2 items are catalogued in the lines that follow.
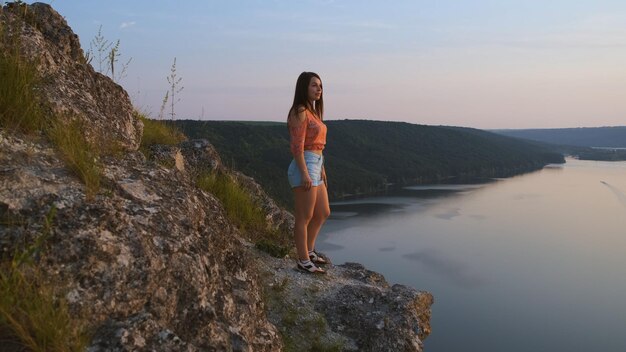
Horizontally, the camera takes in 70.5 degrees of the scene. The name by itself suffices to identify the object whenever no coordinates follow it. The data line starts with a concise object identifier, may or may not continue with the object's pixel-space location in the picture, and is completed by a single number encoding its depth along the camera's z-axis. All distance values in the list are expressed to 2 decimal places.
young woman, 4.63
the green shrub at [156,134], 6.52
